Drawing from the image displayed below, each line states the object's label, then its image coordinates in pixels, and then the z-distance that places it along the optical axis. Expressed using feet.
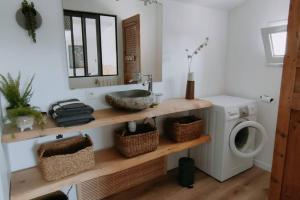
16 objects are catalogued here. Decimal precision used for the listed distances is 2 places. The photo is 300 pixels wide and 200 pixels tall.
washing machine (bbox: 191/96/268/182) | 7.25
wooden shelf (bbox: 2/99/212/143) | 4.25
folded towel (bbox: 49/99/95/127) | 4.62
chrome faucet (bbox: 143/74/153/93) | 6.91
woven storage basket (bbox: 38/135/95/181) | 4.75
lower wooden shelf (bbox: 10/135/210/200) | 4.58
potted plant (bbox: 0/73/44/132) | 4.32
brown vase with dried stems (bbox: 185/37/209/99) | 7.43
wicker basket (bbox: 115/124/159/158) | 5.77
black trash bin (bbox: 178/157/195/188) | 7.32
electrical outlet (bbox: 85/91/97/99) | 6.03
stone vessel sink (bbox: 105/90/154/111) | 5.39
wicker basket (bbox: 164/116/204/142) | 6.79
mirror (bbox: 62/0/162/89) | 5.69
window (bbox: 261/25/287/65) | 7.15
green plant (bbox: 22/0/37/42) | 4.79
